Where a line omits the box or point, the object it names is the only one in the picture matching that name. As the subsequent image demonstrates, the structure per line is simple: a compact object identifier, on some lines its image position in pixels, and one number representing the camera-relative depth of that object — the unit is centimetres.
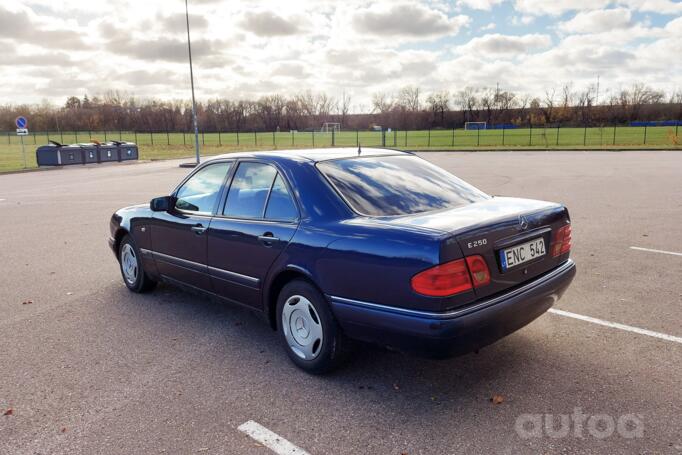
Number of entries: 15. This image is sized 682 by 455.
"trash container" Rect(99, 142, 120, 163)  3030
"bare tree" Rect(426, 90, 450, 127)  10750
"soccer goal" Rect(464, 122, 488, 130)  10330
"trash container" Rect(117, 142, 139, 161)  3156
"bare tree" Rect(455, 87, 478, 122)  11088
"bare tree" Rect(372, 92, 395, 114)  11800
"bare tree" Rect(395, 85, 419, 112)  11744
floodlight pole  2475
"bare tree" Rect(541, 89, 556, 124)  9794
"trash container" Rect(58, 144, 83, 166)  2775
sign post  2494
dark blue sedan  285
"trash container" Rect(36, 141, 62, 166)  2711
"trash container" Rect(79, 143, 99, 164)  2914
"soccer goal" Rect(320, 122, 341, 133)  8814
